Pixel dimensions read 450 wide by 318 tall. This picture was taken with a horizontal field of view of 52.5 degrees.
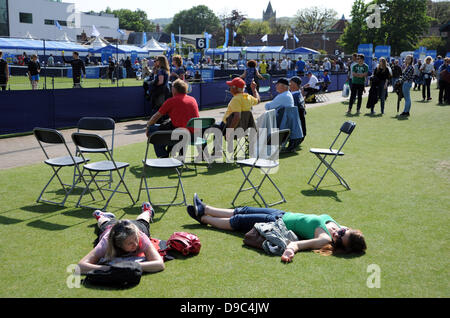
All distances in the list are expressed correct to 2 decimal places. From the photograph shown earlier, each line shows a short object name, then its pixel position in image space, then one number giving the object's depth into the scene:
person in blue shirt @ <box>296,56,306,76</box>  26.38
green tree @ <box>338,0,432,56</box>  67.44
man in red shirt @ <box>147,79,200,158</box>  7.98
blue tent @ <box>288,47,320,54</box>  38.41
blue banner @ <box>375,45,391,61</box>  38.69
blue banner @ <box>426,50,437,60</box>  47.21
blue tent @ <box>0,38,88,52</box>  29.73
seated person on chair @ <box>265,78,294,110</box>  9.49
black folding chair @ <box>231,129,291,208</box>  6.36
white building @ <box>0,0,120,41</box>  60.53
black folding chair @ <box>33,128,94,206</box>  6.07
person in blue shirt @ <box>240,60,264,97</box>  16.61
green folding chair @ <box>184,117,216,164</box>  7.88
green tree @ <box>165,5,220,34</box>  146.25
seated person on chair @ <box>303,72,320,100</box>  20.50
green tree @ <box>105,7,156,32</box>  134.62
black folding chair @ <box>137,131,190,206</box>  6.10
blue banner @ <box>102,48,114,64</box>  37.11
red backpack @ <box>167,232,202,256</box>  4.63
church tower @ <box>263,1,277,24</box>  197.00
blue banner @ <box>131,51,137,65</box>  41.81
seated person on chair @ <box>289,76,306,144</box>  10.27
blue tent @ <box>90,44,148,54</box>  36.12
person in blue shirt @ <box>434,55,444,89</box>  28.78
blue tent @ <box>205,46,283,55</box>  40.73
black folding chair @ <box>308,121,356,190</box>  7.25
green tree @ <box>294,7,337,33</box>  110.00
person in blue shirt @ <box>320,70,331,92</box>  23.59
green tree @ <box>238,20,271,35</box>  115.59
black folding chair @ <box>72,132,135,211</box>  5.82
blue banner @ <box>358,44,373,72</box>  34.15
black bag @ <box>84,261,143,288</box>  3.98
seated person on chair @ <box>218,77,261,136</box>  8.66
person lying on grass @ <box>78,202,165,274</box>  4.16
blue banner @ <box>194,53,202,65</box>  42.28
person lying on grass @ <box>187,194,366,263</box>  4.72
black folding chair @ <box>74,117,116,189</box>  7.69
